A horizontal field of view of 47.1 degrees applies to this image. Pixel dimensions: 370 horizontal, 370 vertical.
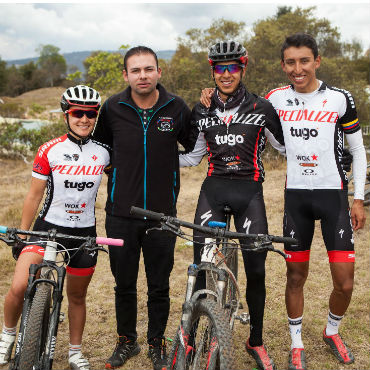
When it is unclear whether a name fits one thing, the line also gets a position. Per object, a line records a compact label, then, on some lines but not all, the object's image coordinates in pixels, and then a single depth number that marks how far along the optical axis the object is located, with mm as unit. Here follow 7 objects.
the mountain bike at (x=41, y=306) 3088
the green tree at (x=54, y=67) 78638
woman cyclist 3885
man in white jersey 4062
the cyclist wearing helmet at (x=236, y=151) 3887
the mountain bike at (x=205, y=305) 2914
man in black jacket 4027
